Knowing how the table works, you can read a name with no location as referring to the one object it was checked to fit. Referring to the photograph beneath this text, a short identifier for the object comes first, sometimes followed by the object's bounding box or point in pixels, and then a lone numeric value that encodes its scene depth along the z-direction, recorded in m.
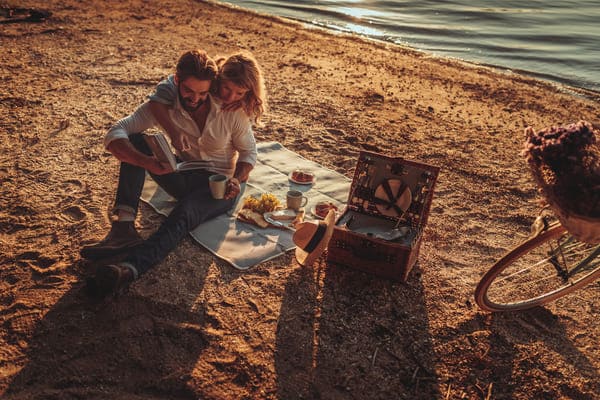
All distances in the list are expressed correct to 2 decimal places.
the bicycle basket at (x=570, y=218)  2.62
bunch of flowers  2.54
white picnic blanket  4.16
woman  3.94
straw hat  3.68
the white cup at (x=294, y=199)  4.63
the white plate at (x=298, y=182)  5.26
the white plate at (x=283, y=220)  4.48
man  3.71
